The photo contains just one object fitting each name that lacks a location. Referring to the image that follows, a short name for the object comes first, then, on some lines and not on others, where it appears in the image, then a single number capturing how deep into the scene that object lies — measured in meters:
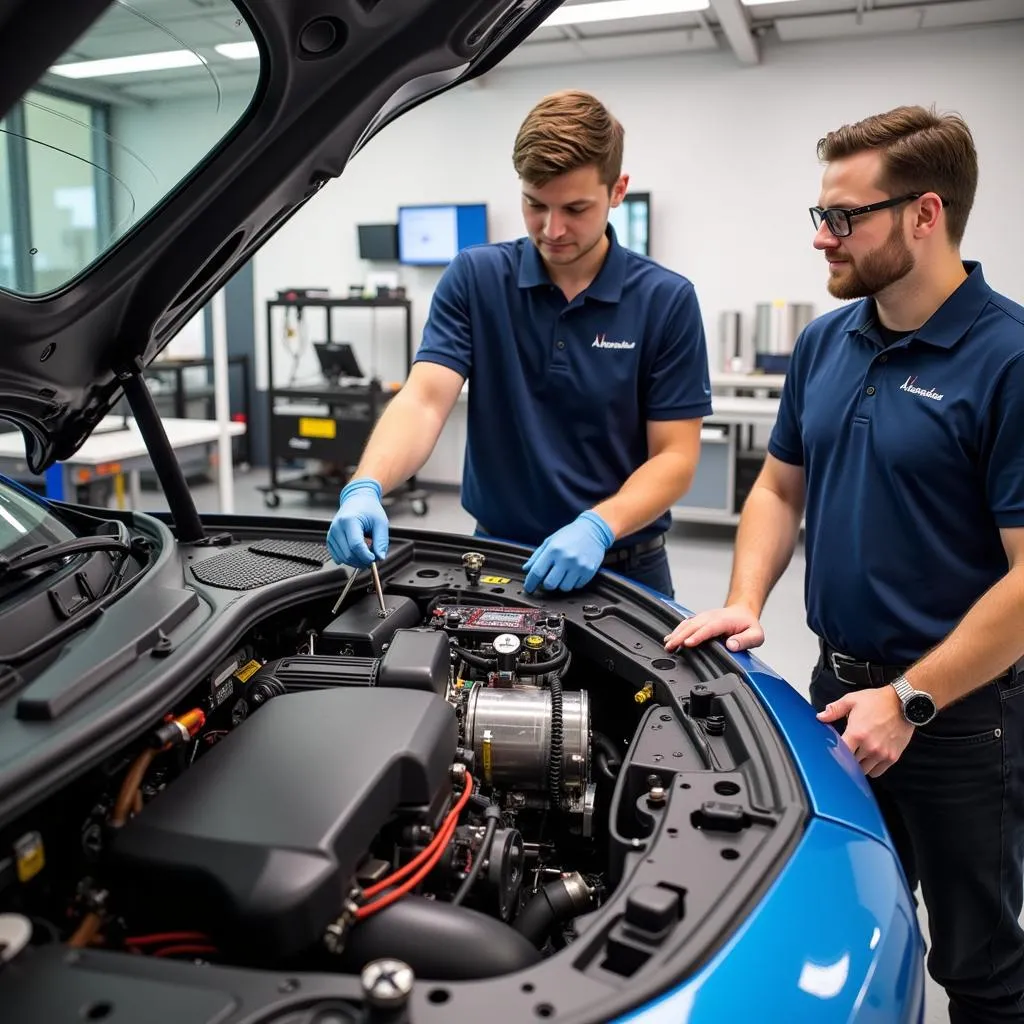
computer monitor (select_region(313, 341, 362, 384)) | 6.66
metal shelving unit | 6.48
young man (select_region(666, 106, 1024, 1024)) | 1.47
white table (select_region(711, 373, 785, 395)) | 5.89
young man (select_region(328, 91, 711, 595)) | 2.02
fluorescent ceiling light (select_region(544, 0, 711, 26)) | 5.26
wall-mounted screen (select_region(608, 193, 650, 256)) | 6.44
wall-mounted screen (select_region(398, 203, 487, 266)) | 6.86
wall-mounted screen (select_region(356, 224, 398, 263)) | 7.09
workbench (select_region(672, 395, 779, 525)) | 5.56
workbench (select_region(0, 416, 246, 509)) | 3.92
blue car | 0.78
